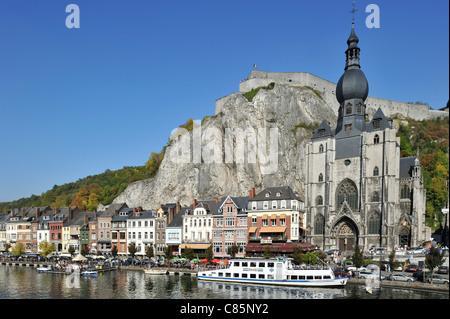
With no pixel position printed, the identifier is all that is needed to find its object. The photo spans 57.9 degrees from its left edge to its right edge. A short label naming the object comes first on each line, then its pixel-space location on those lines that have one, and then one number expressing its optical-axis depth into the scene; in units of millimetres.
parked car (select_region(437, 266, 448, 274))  46788
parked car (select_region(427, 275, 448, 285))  42806
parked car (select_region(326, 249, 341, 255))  67325
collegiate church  68125
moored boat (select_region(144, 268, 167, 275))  59219
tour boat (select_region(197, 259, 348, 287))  46875
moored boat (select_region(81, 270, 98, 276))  59100
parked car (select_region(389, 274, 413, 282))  45309
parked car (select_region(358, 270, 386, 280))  48094
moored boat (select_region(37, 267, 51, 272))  65562
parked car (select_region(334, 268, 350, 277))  49875
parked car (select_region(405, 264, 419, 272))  51756
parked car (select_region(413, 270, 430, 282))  44712
